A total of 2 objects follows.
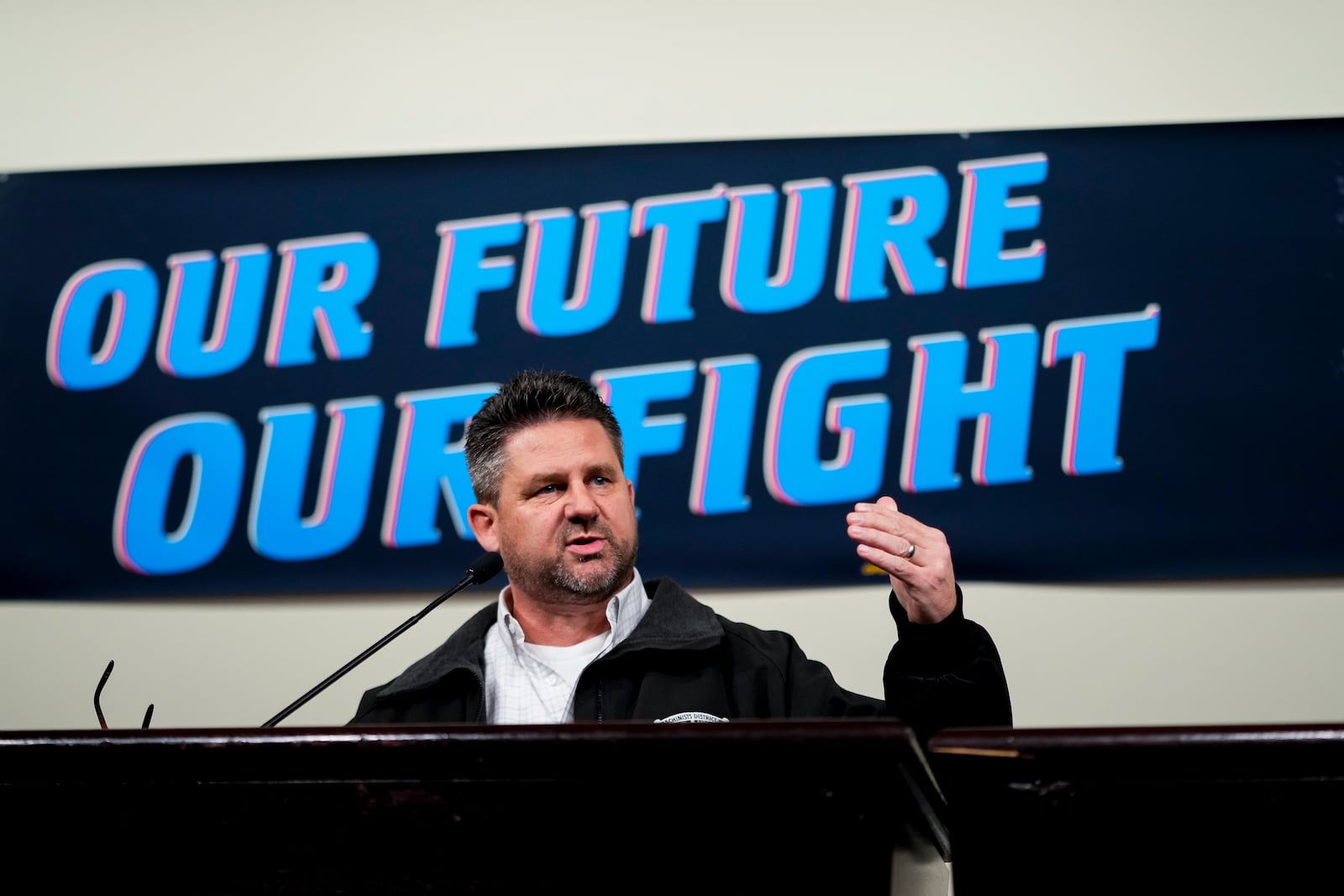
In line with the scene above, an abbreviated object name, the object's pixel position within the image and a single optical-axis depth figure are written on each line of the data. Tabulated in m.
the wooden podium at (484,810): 2.42
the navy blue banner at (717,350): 4.10
